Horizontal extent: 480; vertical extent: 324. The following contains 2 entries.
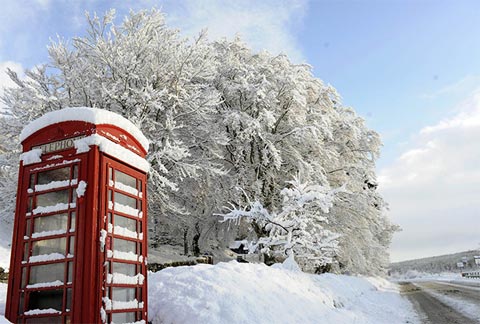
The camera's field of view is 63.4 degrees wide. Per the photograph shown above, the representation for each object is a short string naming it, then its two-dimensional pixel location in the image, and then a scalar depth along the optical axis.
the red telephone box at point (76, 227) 4.62
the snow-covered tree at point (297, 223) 11.99
